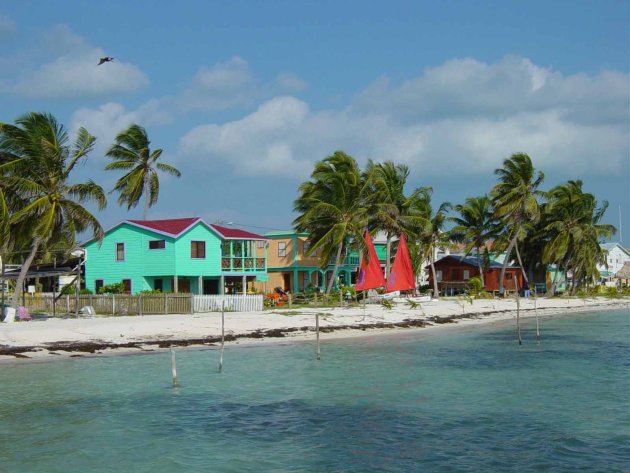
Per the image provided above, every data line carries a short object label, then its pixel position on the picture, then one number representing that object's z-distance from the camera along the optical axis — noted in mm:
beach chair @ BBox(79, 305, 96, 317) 36875
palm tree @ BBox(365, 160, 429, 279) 55531
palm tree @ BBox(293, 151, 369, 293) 51156
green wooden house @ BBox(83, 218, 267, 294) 50375
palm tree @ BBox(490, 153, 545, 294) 65188
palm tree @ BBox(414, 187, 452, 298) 66312
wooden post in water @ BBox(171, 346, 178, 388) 19792
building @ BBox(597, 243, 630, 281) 114381
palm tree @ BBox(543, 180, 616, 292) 69000
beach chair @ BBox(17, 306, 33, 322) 33938
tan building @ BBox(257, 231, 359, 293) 62750
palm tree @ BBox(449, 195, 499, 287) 68938
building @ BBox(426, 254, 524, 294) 74750
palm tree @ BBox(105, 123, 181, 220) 54000
